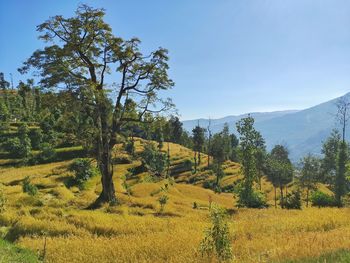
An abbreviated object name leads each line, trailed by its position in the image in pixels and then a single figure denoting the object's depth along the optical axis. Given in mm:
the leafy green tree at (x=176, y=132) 145925
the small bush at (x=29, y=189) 38875
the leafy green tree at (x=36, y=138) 99131
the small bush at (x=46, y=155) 91062
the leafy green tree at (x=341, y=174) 76438
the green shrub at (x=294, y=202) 42938
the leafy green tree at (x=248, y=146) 47375
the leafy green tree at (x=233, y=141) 180262
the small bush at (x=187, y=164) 125875
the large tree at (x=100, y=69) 30031
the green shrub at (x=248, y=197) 46094
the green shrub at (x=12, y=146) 90838
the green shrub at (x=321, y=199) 43719
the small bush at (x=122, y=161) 90344
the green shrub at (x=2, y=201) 23042
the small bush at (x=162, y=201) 32781
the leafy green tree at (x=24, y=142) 89938
